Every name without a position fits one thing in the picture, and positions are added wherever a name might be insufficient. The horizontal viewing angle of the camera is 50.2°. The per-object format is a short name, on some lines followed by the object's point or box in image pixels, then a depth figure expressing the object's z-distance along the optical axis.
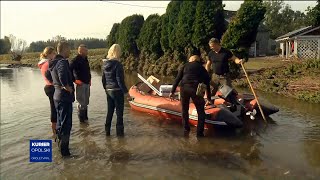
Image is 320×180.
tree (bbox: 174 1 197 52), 22.94
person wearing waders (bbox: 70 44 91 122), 8.07
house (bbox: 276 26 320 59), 28.64
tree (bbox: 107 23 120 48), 43.00
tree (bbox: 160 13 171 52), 27.00
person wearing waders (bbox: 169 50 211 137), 7.26
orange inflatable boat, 7.71
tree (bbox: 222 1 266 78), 17.64
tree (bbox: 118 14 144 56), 35.12
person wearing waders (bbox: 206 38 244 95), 7.88
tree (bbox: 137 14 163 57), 29.09
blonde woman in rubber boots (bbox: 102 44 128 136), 7.04
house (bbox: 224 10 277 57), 43.62
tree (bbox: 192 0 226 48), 21.25
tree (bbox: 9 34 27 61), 106.34
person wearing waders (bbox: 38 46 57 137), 6.91
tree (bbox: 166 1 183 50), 25.25
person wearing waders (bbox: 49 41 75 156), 6.00
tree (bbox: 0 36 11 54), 87.19
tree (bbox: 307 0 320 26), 24.76
